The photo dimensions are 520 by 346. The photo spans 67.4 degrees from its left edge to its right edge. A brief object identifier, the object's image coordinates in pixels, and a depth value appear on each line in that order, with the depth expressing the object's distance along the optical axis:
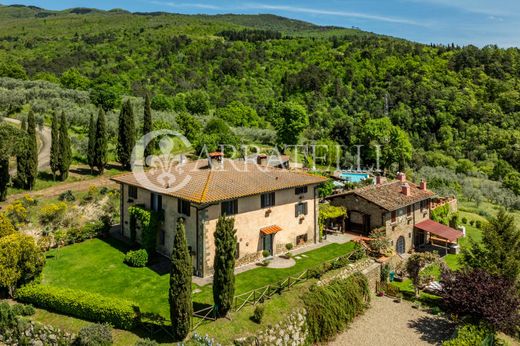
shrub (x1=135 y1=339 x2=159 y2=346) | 19.02
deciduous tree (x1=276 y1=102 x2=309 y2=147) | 73.56
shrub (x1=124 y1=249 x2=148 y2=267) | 28.22
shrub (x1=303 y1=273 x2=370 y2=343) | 24.00
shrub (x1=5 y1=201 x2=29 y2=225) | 31.73
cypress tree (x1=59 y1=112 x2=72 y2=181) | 41.25
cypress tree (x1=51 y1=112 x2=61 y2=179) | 40.97
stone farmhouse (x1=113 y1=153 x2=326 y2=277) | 26.52
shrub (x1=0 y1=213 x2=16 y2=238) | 26.78
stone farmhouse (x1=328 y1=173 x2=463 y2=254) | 36.59
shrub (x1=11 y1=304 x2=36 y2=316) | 22.73
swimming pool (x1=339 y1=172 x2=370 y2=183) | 57.94
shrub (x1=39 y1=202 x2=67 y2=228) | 32.69
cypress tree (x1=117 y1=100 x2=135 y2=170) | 47.25
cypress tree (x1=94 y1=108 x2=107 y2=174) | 44.06
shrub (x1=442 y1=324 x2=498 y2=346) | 21.86
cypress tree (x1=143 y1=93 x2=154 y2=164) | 51.16
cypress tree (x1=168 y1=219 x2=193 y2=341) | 19.56
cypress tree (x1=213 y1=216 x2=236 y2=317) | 21.28
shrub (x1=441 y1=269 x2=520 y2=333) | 23.50
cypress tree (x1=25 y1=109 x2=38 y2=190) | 37.97
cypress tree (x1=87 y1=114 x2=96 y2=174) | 44.47
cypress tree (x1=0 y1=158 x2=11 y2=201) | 34.81
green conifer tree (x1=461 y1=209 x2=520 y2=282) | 28.17
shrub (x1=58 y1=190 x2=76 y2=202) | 37.00
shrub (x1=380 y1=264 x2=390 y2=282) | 31.06
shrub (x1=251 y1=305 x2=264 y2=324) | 21.78
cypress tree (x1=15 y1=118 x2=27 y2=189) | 36.98
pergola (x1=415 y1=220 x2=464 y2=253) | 38.28
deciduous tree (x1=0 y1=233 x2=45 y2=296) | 23.53
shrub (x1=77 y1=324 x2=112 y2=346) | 19.72
